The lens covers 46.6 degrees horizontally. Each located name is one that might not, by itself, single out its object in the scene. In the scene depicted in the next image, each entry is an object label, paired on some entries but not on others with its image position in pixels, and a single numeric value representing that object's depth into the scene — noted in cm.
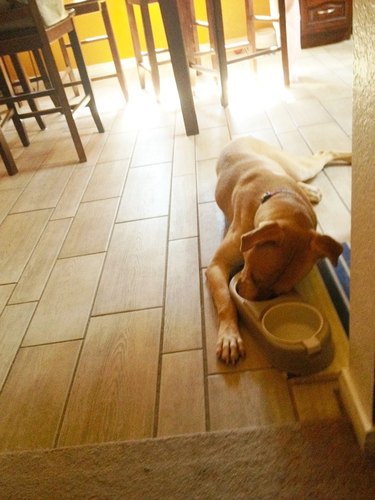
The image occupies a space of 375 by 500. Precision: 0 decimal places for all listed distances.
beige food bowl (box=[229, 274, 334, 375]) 115
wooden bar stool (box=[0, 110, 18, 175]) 281
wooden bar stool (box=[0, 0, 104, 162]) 254
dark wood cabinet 412
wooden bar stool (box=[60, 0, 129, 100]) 357
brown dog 124
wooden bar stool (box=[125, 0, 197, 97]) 347
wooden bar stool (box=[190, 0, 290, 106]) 305
